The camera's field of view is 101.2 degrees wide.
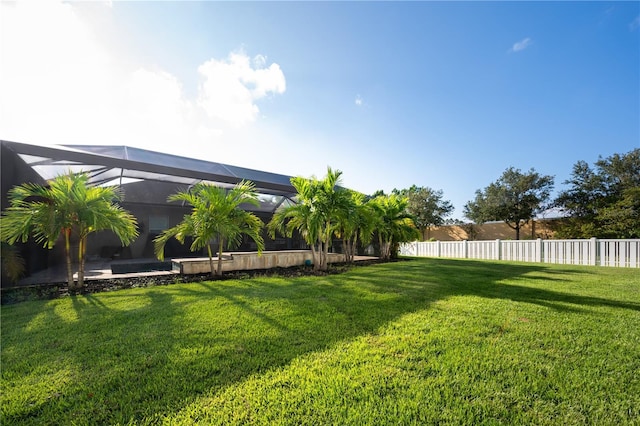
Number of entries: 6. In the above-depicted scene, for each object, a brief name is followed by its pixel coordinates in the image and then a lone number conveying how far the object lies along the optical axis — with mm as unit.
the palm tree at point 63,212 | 4801
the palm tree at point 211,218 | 6336
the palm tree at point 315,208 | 7711
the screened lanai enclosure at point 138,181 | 6262
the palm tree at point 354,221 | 8047
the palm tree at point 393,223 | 11875
